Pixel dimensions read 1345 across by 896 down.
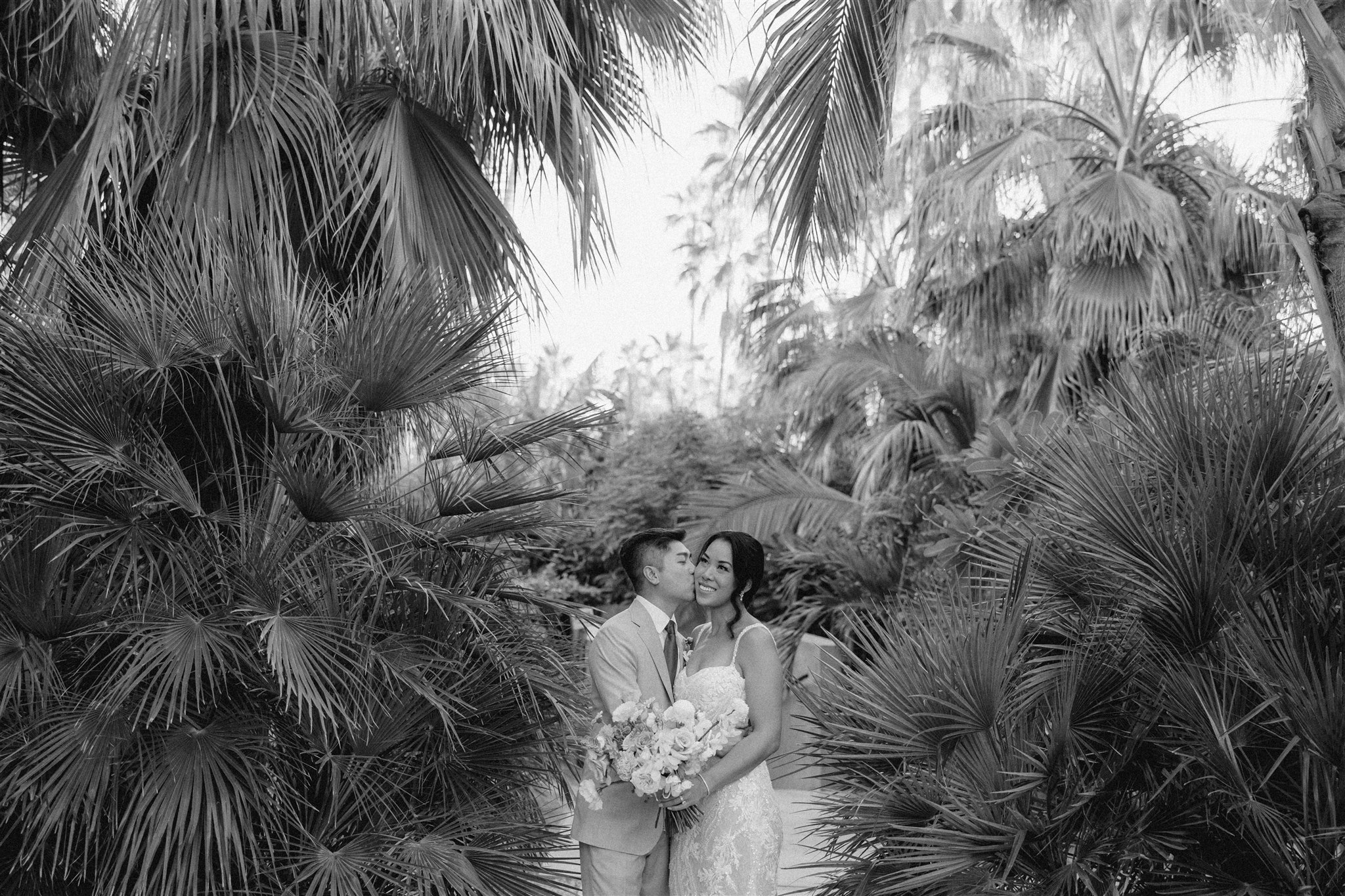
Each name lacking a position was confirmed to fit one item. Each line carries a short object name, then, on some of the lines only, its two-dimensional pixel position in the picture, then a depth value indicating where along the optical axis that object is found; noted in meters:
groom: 4.54
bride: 4.66
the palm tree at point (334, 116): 5.26
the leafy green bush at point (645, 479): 17.17
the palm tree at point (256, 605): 3.66
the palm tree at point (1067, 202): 11.35
